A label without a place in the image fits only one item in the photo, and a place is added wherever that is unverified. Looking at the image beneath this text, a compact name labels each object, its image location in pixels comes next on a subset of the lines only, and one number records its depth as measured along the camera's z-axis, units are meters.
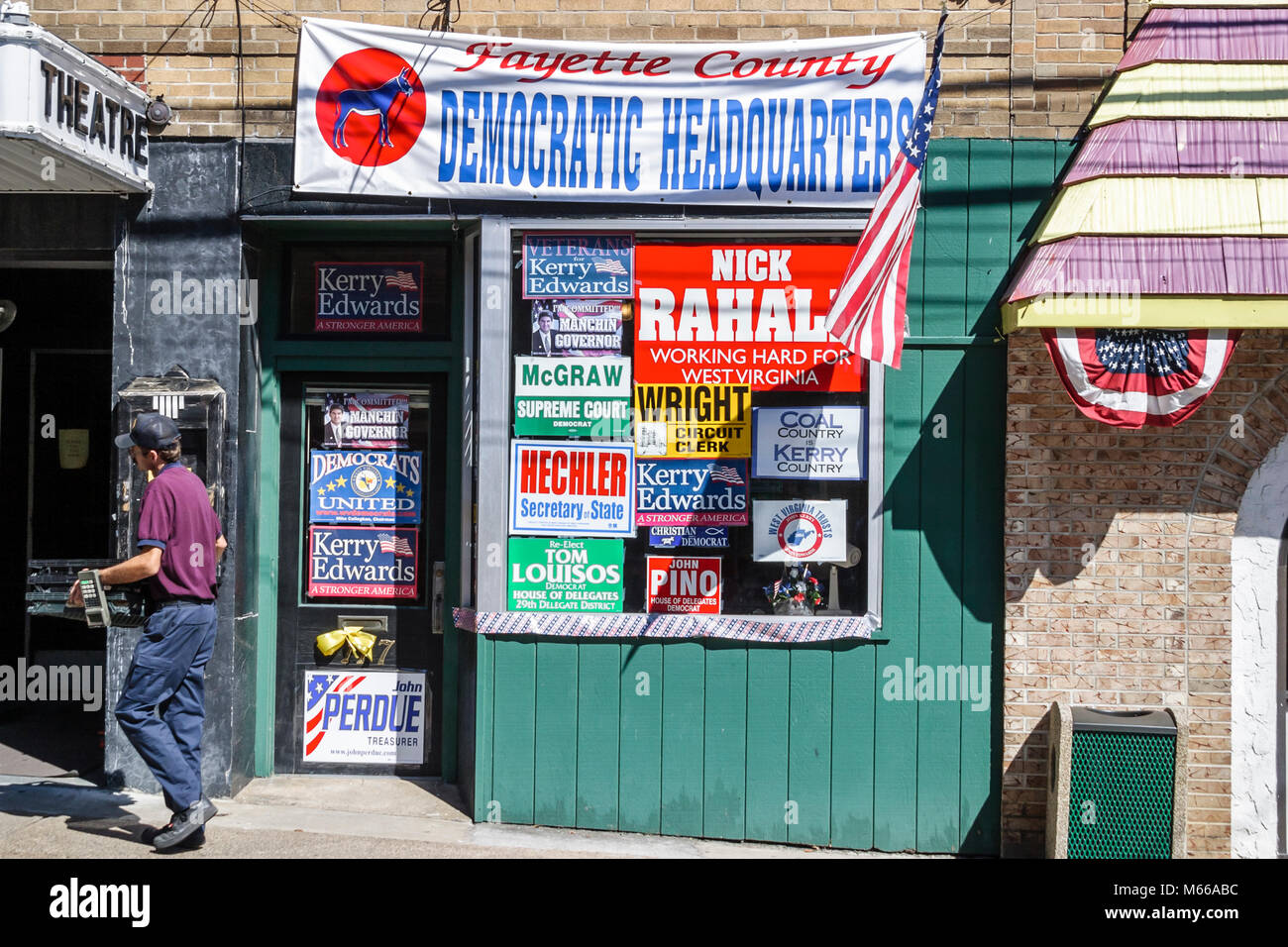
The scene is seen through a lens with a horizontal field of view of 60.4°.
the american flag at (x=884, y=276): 5.22
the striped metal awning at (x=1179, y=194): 5.20
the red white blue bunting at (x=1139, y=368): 5.33
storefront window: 6.00
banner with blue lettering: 5.92
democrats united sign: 6.56
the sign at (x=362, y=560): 6.56
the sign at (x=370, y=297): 6.48
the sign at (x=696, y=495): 6.02
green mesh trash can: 5.39
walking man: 5.20
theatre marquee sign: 5.00
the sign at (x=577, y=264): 6.06
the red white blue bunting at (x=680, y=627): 5.89
